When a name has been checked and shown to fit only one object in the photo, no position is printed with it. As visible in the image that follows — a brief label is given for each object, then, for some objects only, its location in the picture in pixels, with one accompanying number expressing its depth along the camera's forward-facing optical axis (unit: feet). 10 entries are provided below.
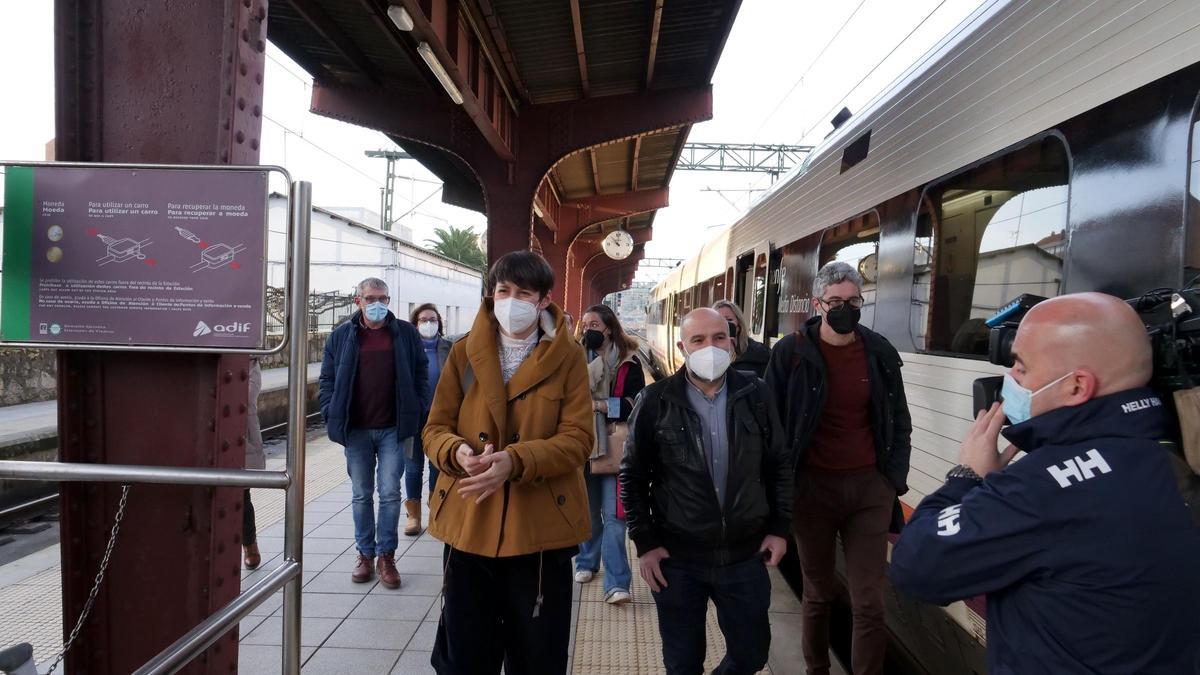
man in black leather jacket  7.94
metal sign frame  5.39
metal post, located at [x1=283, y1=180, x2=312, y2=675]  5.44
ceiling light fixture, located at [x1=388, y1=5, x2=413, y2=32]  14.94
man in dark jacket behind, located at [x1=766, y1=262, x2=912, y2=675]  9.29
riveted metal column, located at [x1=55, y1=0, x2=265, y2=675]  5.79
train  6.66
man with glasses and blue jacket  13.53
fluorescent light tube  16.48
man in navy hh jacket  3.80
